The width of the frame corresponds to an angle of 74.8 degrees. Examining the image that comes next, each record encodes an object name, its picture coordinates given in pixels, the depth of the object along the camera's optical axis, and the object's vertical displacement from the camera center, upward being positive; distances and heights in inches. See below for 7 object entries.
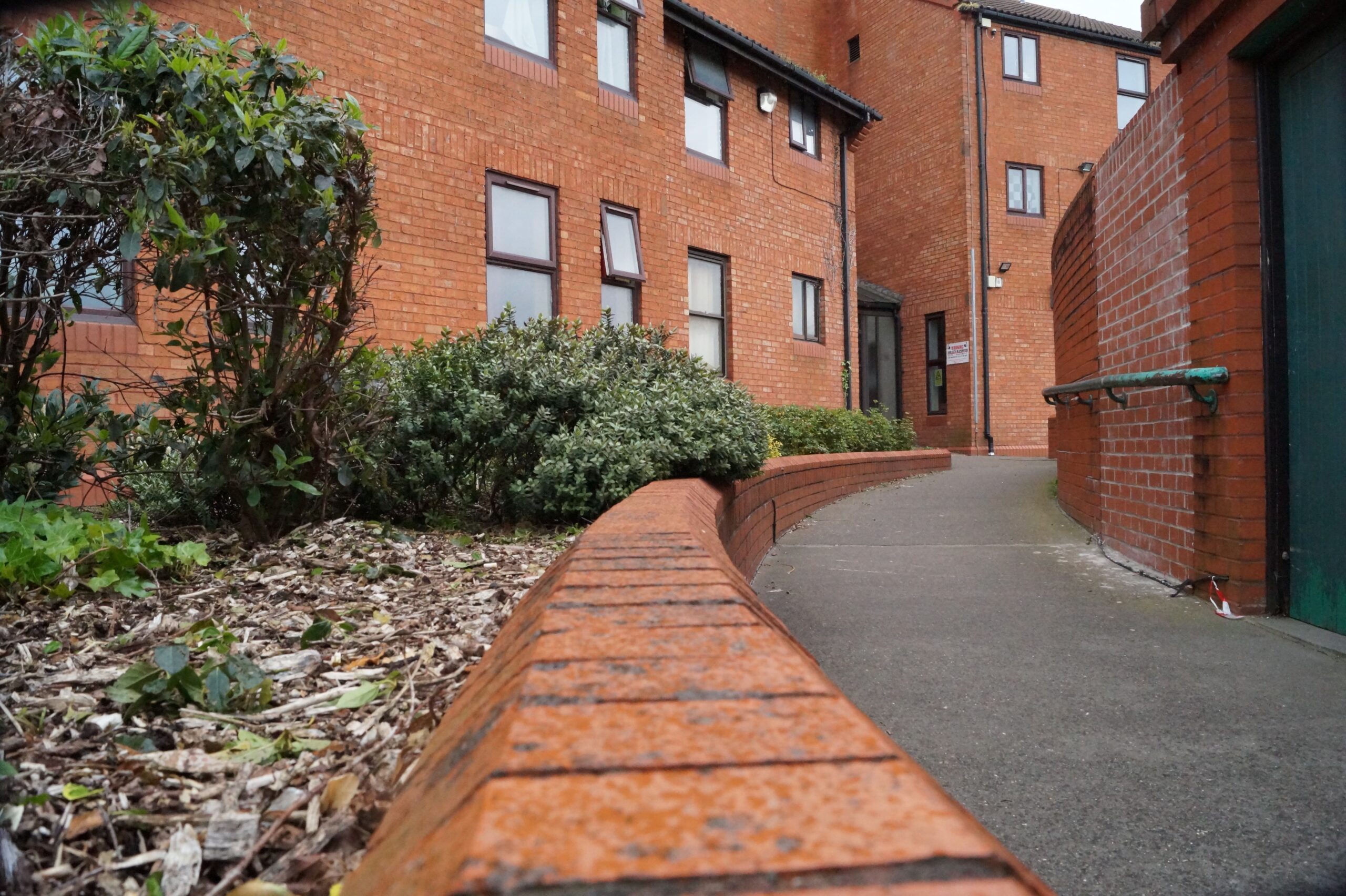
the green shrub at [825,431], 432.8 +1.2
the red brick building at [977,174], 729.6 +221.3
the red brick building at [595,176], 308.0 +119.8
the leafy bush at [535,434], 168.7 +0.7
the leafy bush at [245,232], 120.7 +31.5
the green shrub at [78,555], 101.6 -13.2
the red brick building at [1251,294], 145.6 +23.8
